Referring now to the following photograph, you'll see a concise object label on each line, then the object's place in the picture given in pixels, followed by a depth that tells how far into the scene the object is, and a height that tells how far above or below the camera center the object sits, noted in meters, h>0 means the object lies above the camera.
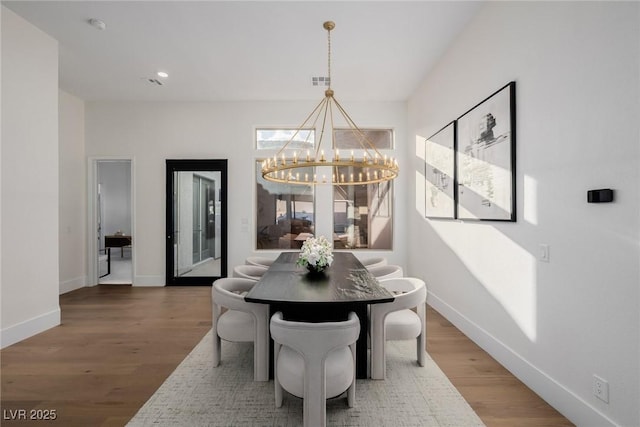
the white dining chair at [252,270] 3.10 -0.65
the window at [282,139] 5.35 +1.37
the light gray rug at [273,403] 1.91 -1.36
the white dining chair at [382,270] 3.39 -0.68
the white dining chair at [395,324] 2.27 -0.92
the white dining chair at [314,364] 1.60 -0.89
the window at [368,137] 5.37 +1.38
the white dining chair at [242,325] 2.27 -0.92
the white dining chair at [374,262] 3.70 -0.65
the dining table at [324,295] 1.94 -0.58
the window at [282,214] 5.41 -0.02
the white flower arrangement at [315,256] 2.70 -0.41
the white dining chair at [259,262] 3.78 -0.65
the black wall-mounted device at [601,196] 1.60 +0.09
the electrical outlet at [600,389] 1.66 -1.04
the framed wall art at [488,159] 2.44 +0.51
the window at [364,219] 5.42 -0.12
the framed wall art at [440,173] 3.49 +0.52
